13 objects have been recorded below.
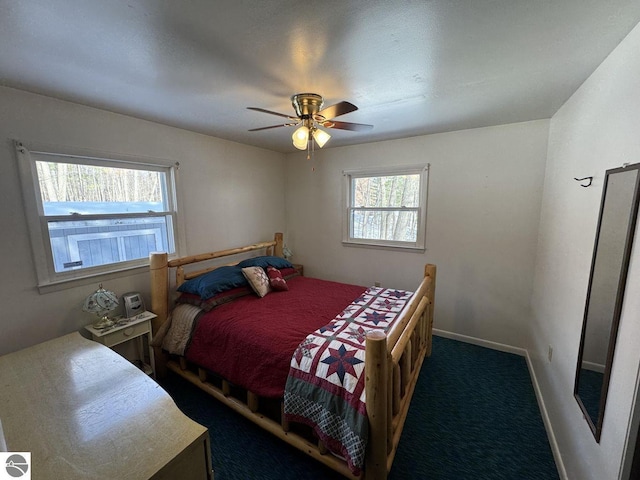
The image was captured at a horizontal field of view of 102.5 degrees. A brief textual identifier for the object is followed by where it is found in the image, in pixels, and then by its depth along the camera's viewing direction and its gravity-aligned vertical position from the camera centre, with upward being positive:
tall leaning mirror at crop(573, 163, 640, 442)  1.16 -0.40
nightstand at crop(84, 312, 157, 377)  2.05 -1.02
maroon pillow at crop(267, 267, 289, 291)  2.84 -0.79
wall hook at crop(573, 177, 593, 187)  1.55 +0.17
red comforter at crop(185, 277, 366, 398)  1.79 -0.95
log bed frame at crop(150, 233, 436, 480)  1.33 -1.13
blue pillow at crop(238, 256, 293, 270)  3.02 -0.64
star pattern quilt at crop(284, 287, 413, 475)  1.39 -1.06
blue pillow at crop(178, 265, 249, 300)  2.40 -0.71
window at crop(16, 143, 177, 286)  1.94 -0.02
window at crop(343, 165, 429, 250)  3.23 +0.02
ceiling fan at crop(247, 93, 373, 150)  1.80 +0.63
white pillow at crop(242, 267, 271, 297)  2.67 -0.74
